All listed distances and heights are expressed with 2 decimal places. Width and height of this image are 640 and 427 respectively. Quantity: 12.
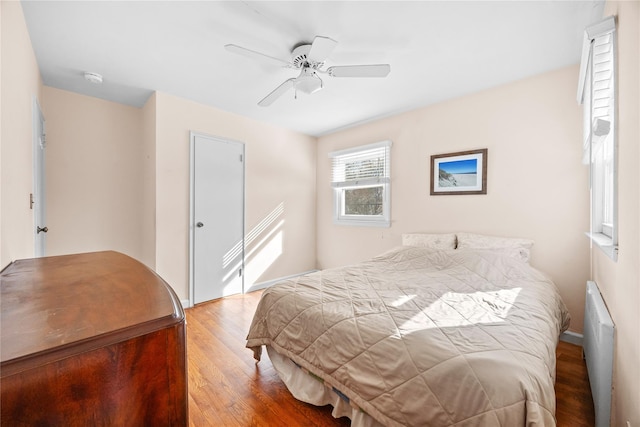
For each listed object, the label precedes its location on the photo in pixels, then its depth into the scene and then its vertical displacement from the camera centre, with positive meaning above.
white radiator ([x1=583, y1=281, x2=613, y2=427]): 1.29 -0.75
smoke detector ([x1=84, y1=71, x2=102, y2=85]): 2.48 +1.24
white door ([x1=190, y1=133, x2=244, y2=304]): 3.24 -0.08
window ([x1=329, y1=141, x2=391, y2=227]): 3.67 +0.39
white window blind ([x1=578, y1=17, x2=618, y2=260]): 1.37 +0.55
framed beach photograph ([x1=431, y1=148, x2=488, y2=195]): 2.83 +0.44
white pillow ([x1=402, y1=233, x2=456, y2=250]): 2.88 -0.32
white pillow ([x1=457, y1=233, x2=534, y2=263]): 2.43 -0.30
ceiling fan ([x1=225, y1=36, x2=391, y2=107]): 1.77 +1.08
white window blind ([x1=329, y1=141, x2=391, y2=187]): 3.67 +0.69
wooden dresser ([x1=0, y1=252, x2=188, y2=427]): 0.46 -0.28
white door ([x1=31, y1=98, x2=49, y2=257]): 2.12 +0.23
